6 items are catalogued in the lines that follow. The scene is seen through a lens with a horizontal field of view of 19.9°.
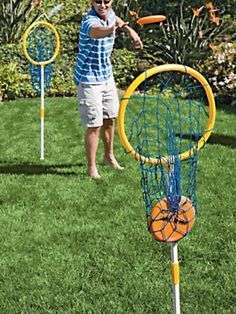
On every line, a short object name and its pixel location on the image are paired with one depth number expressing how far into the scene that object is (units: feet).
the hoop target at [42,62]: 22.47
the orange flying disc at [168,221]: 10.18
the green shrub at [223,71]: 32.37
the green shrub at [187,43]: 35.40
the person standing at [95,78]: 19.13
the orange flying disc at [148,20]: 14.21
